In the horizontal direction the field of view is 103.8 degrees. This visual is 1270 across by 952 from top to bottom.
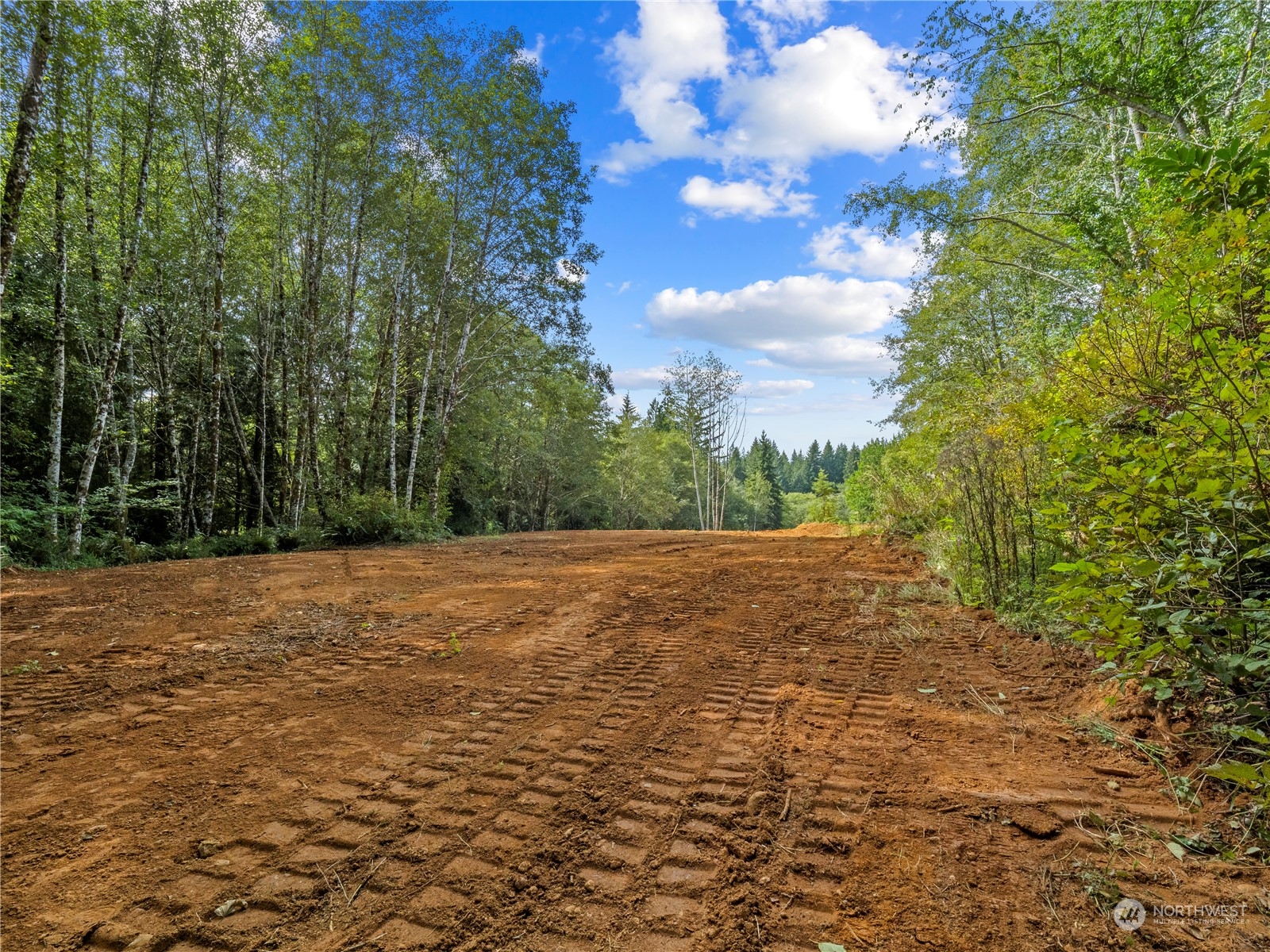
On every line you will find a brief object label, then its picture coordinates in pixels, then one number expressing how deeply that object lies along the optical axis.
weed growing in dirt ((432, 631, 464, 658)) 3.70
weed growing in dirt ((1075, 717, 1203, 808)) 1.93
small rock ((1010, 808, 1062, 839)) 1.80
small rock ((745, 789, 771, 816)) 1.97
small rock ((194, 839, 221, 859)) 1.73
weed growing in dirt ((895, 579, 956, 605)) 5.19
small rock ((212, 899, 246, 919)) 1.50
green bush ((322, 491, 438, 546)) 10.57
